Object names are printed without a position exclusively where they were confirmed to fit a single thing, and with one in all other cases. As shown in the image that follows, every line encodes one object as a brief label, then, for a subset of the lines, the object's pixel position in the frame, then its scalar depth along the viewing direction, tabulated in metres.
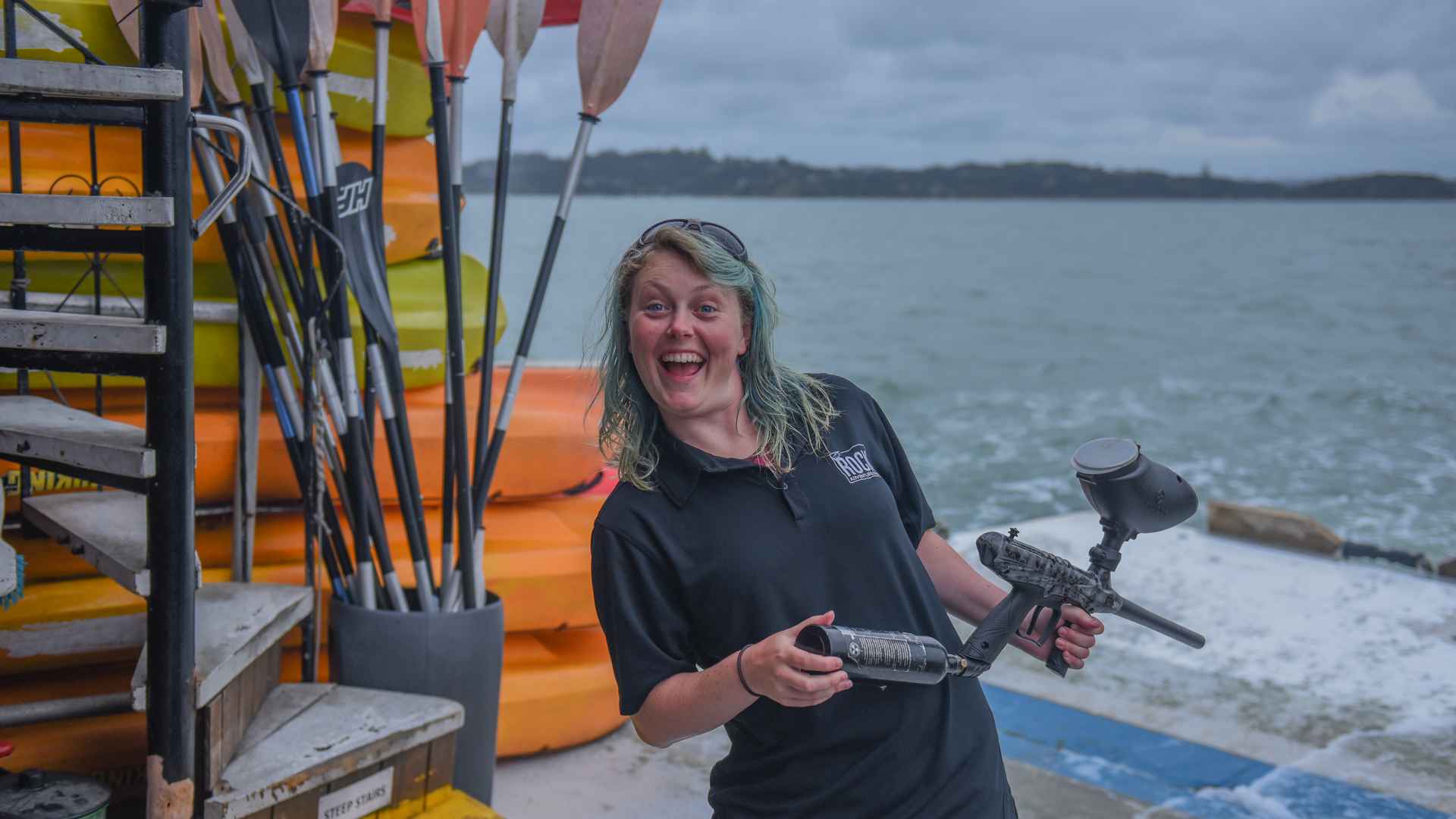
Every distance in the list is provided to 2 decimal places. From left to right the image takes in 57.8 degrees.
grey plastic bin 2.72
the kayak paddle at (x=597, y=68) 2.85
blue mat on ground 3.21
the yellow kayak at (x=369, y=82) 3.05
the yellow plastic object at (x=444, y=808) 2.57
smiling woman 1.44
